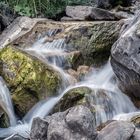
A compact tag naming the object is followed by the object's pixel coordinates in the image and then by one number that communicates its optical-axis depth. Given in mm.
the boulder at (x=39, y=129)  4695
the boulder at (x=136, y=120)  6590
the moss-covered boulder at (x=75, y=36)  9500
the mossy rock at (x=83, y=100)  7379
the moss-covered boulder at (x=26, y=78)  7821
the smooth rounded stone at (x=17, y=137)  6299
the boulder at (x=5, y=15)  11078
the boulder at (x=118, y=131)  4414
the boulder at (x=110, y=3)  13086
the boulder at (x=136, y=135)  4449
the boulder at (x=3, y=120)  7376
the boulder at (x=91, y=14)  11000
